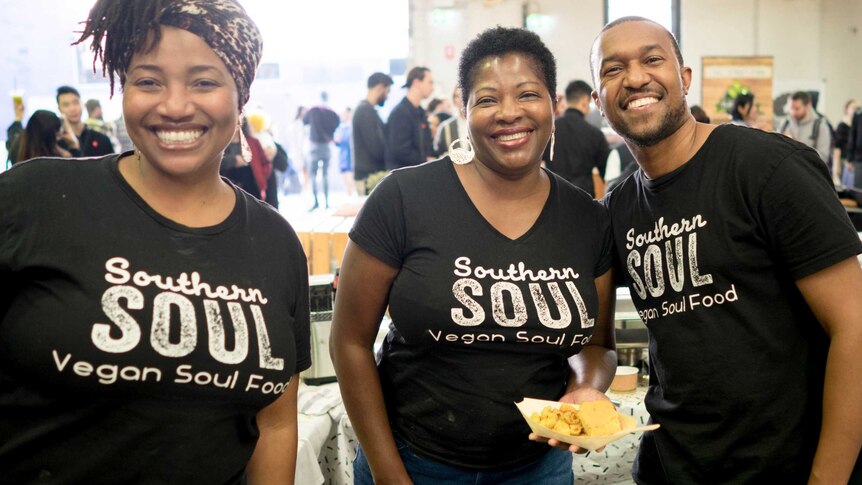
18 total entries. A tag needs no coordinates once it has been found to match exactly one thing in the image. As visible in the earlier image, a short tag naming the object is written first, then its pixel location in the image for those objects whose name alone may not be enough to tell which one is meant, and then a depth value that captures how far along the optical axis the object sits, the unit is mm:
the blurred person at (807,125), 9250
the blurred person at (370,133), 7102
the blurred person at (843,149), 11000
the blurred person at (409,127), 7000
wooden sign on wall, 12516
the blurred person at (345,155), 11695
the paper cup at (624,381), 2482
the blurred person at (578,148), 5797
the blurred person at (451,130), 6942
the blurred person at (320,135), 10805
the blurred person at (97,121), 7613
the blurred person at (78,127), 6133
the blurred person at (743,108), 6309
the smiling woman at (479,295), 1640
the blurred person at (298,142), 12758
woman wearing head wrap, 1172
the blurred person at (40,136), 4676
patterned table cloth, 2408
